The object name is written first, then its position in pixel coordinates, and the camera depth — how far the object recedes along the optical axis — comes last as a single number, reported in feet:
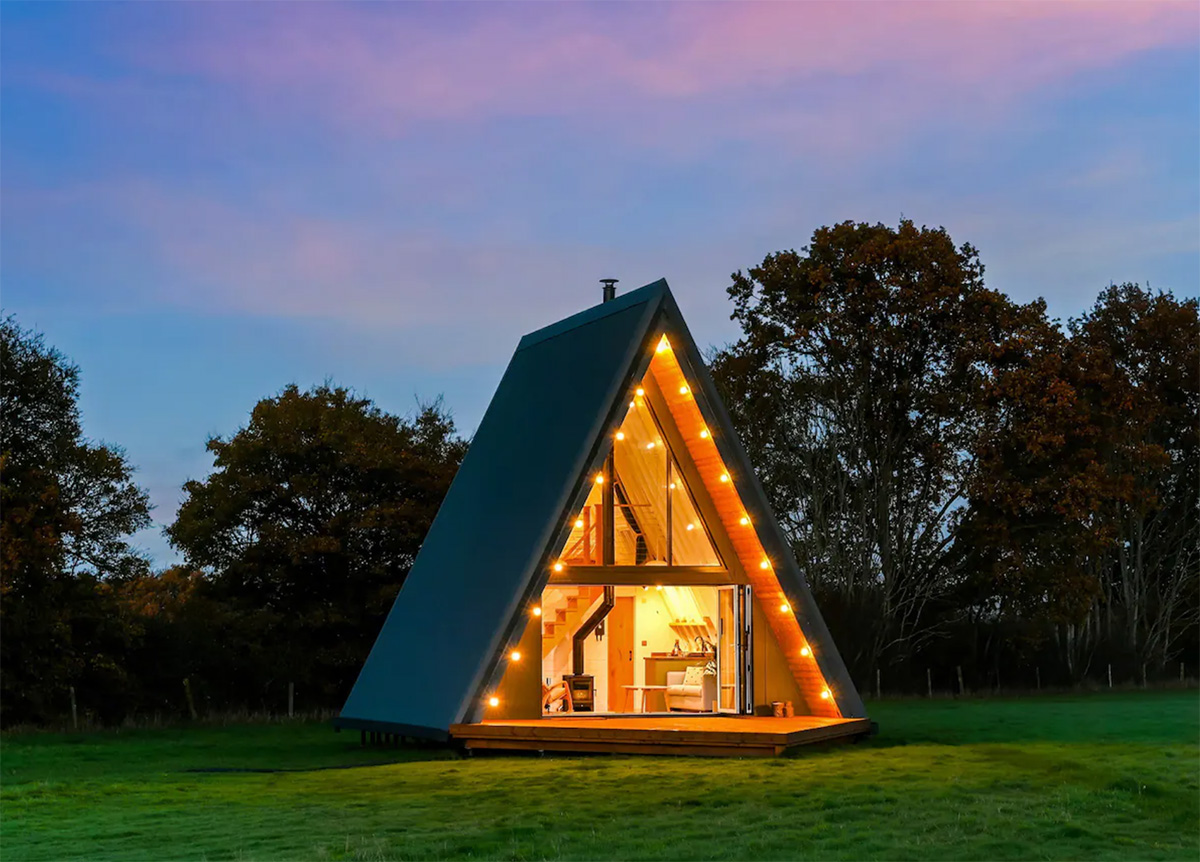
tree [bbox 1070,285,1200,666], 96.63
